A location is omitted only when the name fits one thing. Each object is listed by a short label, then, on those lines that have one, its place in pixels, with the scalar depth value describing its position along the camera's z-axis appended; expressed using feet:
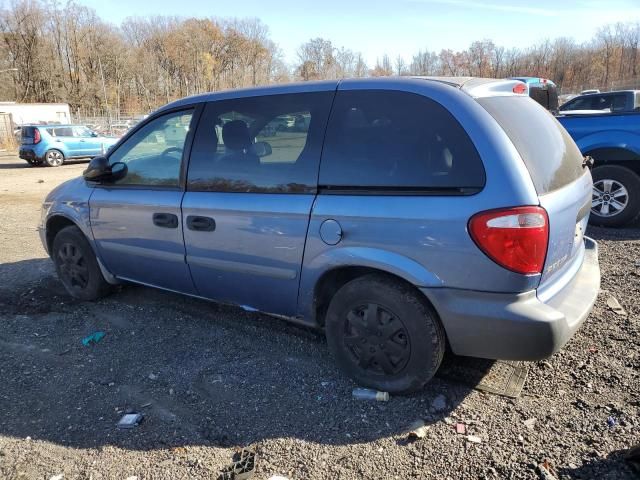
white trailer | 138.82
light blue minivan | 8.52
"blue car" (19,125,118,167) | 68.33
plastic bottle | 10.06
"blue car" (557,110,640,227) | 21.57
